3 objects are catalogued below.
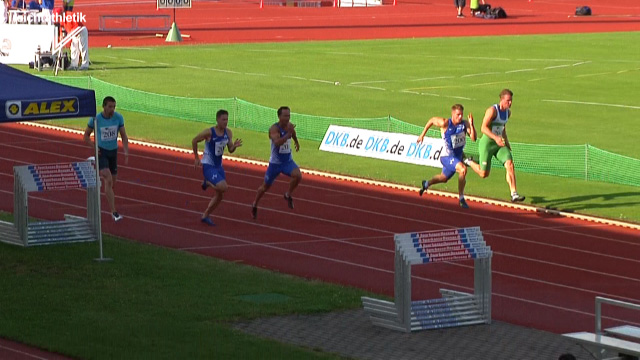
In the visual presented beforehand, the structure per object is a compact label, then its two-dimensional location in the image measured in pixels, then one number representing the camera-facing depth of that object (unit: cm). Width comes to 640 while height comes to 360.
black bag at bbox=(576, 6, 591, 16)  6900
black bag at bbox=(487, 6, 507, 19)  6725
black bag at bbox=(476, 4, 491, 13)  6788
